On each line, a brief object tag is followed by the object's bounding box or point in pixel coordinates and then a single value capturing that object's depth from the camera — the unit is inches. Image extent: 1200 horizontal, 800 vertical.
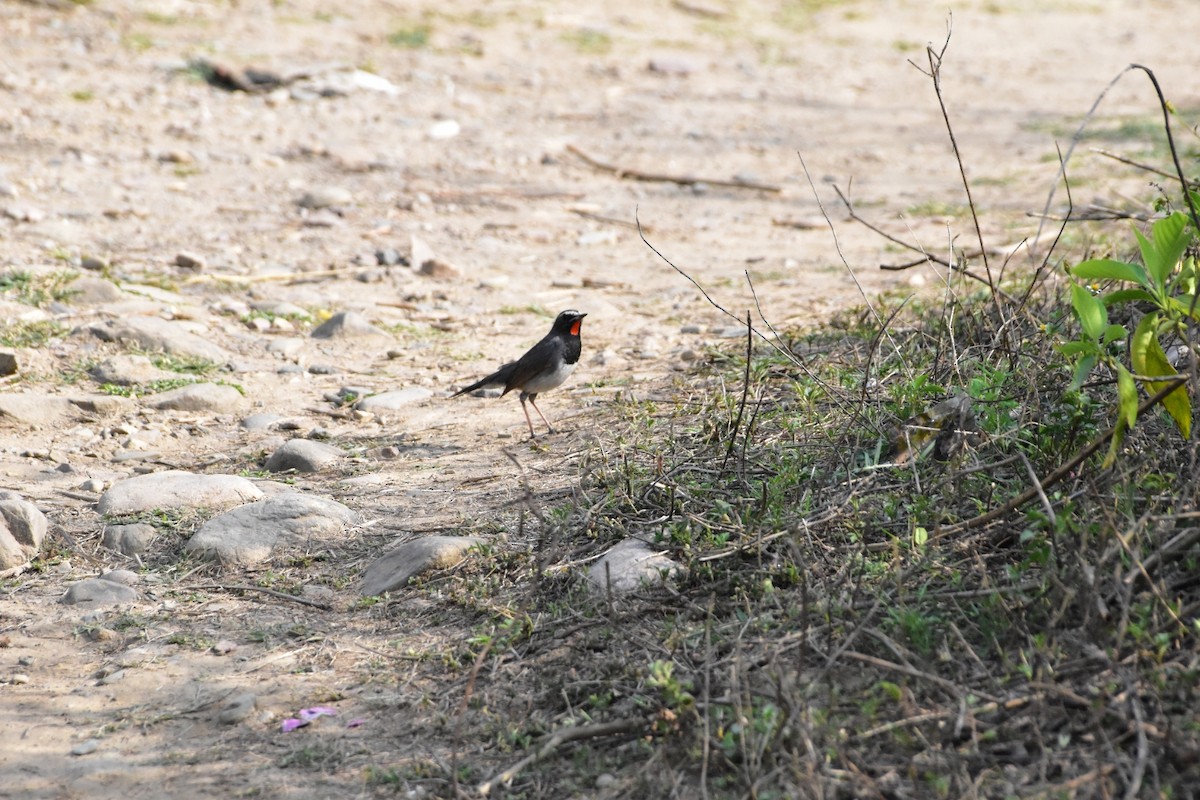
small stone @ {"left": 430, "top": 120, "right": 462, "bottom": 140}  925.2
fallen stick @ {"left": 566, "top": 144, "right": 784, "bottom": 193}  871.7
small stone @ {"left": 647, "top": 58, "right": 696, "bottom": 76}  1147.3
